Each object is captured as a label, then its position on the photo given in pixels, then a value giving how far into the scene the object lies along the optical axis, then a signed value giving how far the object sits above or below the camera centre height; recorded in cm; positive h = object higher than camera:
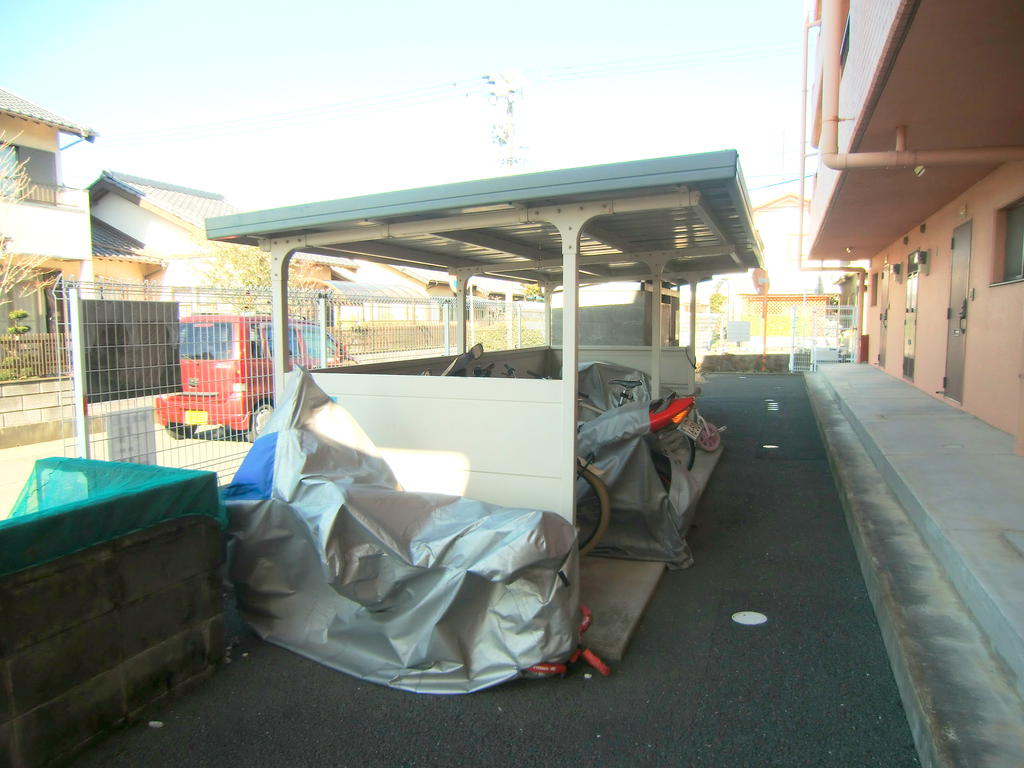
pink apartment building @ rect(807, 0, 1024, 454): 361 +150
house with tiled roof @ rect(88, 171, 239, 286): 1655 +279
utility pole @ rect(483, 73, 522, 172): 2528 +841
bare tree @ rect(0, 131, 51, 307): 987 +152
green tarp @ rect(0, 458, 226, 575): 215 -66
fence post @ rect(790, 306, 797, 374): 1702 -8
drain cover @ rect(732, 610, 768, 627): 325 -142
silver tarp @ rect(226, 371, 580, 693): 263 -102
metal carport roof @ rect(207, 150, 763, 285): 319 +70
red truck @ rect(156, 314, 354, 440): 544 -40
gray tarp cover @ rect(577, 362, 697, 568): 399 -98
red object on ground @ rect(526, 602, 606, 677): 266 -136
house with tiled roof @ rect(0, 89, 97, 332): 1246 +237
